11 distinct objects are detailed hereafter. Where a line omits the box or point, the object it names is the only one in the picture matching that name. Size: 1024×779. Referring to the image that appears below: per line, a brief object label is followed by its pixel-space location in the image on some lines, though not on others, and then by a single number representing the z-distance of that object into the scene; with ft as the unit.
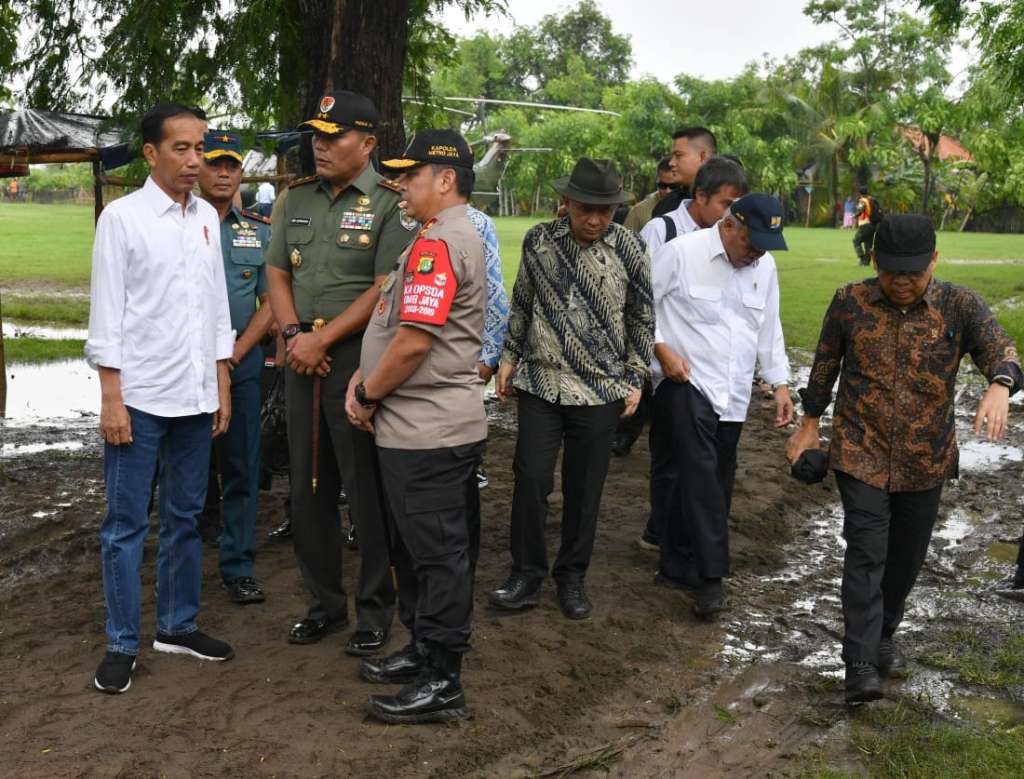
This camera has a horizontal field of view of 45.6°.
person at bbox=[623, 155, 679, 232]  24.17
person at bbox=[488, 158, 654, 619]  17.49
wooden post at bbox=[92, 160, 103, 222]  42.06
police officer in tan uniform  13.84
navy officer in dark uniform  18.44
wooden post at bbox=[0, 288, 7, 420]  32.32
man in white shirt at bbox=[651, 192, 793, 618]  18.34
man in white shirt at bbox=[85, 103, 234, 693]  14.12
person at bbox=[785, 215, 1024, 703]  14.93
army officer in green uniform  15.38
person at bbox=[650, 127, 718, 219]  23.66
